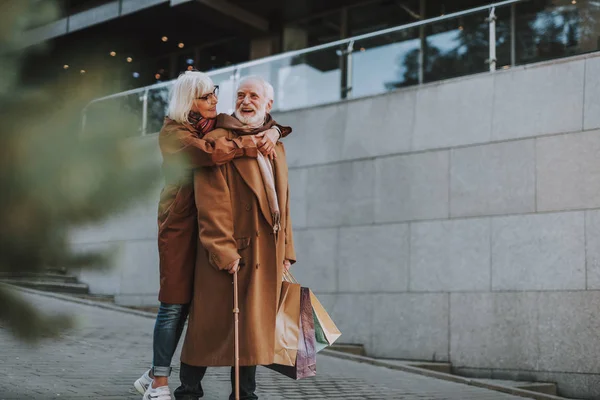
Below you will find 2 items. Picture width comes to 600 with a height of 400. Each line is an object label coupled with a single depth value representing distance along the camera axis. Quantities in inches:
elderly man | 183.3
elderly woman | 189.2
